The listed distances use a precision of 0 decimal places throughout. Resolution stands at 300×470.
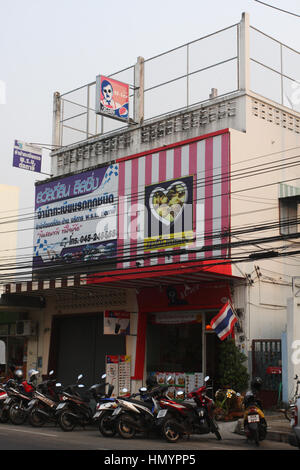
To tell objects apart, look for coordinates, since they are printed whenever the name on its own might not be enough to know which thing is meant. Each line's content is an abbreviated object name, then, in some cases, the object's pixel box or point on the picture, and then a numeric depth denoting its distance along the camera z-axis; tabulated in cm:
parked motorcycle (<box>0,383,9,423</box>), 1705
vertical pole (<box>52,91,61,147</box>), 2766
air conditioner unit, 2607
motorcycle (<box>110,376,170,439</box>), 1385
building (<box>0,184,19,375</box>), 2705
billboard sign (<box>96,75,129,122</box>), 2408
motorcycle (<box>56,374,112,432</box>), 1542
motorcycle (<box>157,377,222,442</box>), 1329
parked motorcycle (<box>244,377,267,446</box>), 1291
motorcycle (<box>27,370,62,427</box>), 1638
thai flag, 1853
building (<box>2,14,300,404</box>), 1978
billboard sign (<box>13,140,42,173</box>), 2565
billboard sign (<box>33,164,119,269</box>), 2344
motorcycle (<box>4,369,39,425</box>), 1677
